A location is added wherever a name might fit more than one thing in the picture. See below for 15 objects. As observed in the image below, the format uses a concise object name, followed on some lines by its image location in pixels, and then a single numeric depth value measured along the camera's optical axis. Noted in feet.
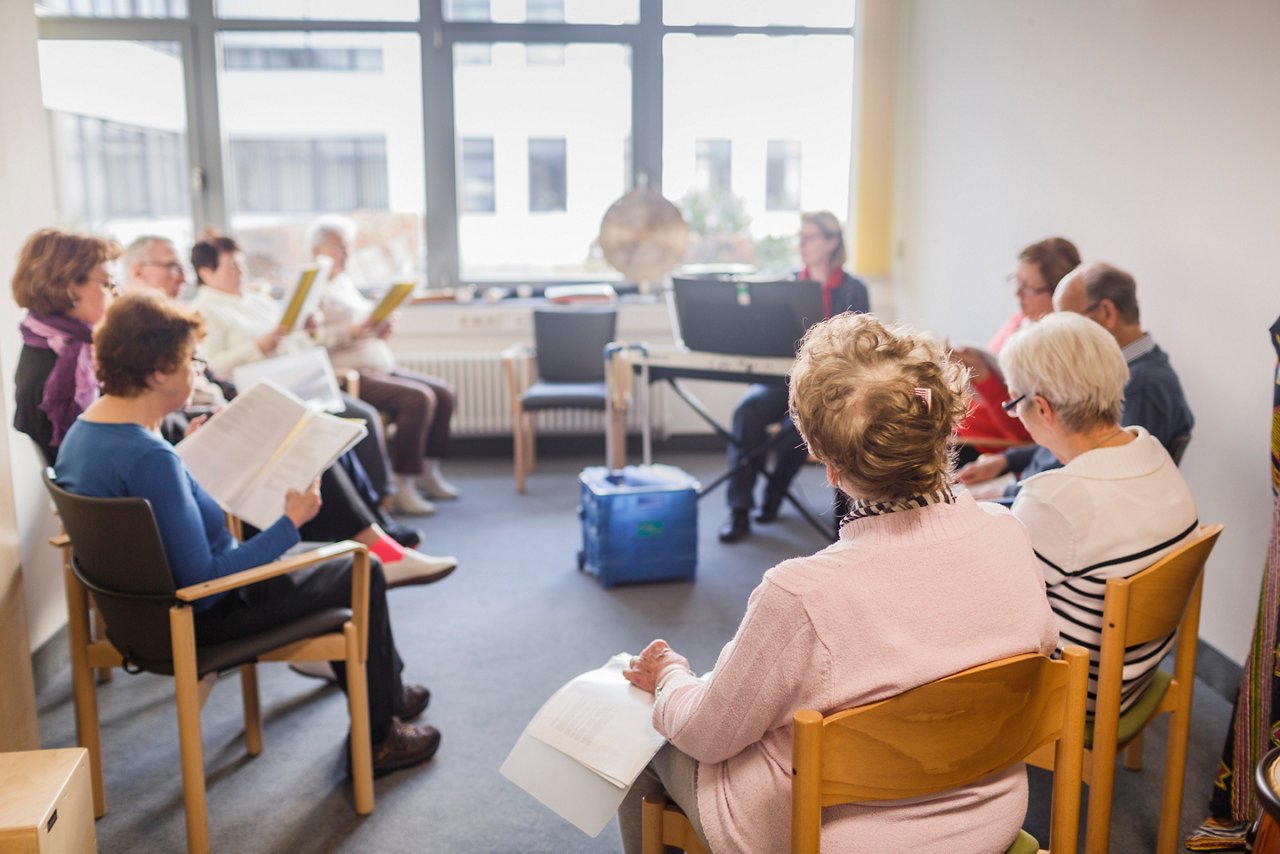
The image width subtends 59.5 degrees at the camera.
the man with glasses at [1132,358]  8.66
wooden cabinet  5.23
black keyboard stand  12.80
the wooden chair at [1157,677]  5.53
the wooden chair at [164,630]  6.49
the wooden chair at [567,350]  17.21
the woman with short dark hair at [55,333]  8.62
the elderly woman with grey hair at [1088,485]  6.04
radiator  18.11
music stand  11.47
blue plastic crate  12.14
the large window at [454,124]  17.93
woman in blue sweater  6.73
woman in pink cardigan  4.08
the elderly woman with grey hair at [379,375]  15.40
